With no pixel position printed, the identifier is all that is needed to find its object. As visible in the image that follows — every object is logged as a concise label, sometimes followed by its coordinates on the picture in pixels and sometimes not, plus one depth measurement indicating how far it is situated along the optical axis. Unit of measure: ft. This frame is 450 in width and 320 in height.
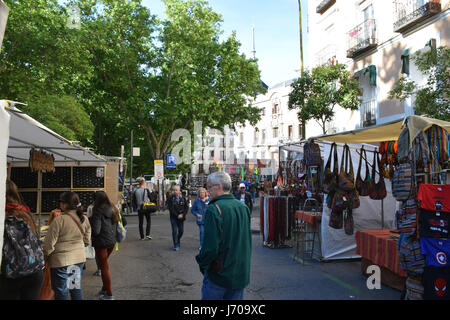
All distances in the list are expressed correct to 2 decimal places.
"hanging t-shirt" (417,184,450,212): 13.85
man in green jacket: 10.96
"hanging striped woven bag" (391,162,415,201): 15.47
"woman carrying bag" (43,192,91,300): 14.74
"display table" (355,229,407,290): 20.01
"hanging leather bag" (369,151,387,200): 25.68
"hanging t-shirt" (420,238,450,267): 13.85
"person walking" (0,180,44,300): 10.96
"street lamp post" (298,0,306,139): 70.23
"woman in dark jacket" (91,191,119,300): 18.12
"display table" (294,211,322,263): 27.91
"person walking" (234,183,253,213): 47.57
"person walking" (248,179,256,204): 92.47
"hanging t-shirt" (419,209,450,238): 13.89
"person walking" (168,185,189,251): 31.96
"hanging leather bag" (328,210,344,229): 25.55
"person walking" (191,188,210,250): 31.09
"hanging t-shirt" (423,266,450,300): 13.93
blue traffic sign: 84.07
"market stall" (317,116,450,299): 13.97
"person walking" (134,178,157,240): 37.65
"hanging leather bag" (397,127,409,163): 16.25
